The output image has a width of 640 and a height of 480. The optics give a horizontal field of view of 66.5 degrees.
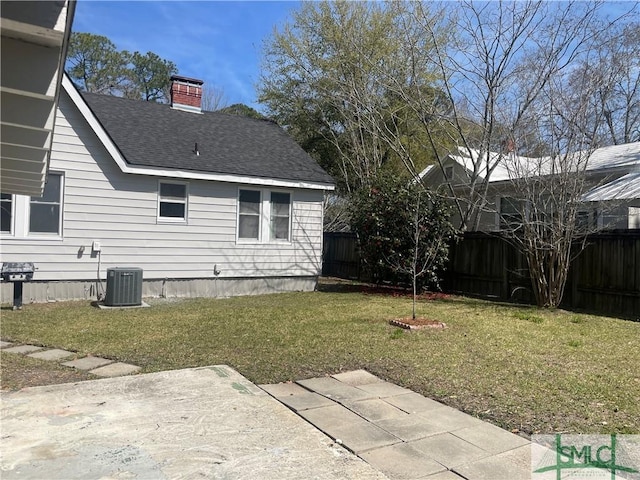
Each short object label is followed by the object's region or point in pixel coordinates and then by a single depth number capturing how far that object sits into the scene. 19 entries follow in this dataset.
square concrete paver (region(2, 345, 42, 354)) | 6.42
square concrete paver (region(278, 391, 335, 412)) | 4.40
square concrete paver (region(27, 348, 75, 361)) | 6.09
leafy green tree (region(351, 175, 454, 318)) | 13.06
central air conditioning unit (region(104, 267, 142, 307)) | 10.16
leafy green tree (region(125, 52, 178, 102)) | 30.98
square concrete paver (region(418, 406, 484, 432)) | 3.99
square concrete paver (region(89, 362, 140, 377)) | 5.41
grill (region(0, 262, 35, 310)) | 9.38
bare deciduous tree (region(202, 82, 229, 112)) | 31.23
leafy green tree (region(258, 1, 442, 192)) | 17.17
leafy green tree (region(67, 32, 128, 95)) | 27.98
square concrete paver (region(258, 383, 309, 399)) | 4.77
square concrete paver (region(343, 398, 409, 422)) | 4.18
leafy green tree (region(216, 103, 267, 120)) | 29.50
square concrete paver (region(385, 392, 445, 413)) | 4.37
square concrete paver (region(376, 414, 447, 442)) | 3.78
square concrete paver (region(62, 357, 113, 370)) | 5.71
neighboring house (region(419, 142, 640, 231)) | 11.02
